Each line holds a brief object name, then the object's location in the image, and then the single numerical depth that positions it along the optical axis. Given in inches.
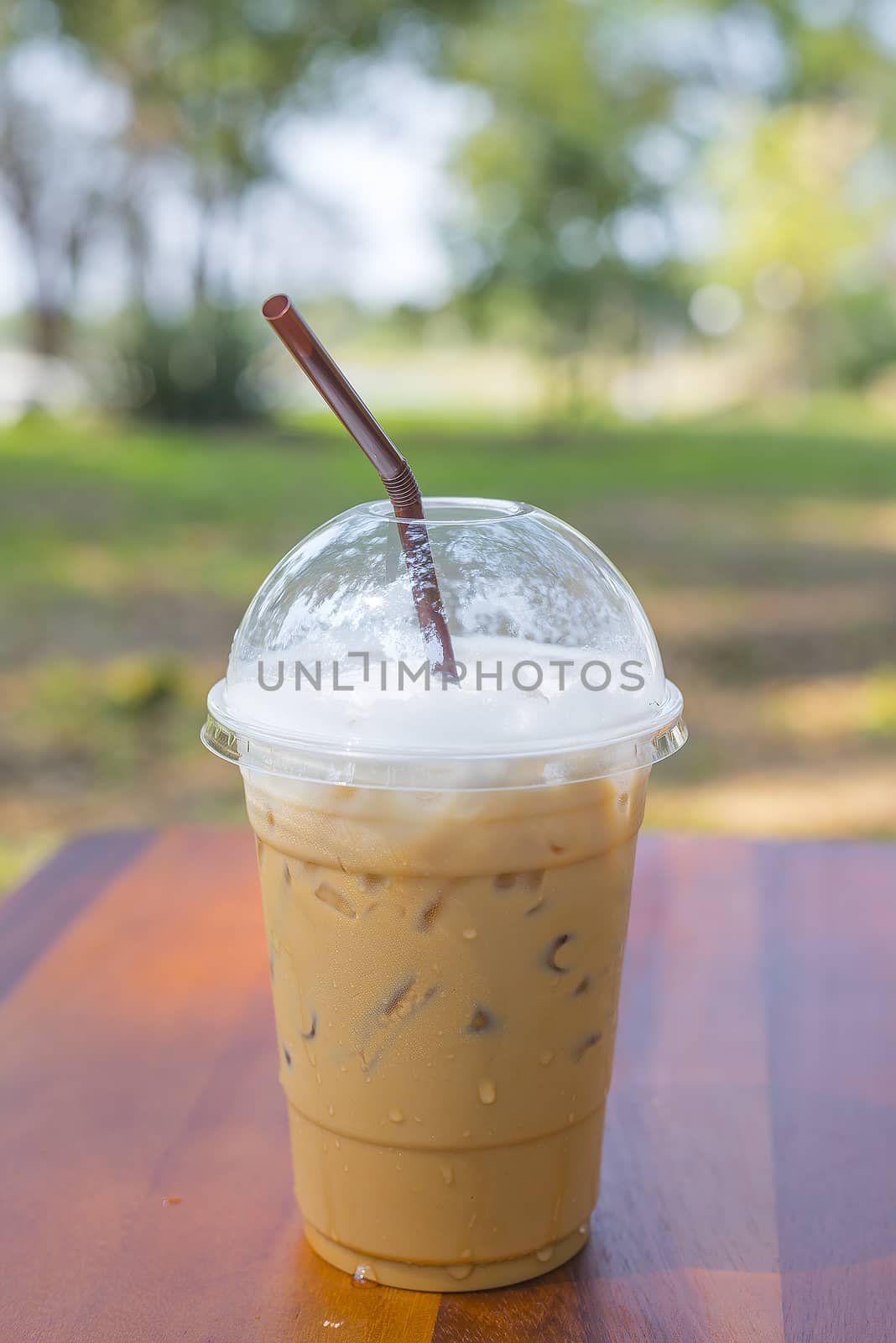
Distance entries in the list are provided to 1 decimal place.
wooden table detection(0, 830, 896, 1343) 14.6
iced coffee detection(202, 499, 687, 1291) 14.6
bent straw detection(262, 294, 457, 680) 14.7
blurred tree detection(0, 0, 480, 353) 250.0
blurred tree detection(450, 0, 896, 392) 304.7
